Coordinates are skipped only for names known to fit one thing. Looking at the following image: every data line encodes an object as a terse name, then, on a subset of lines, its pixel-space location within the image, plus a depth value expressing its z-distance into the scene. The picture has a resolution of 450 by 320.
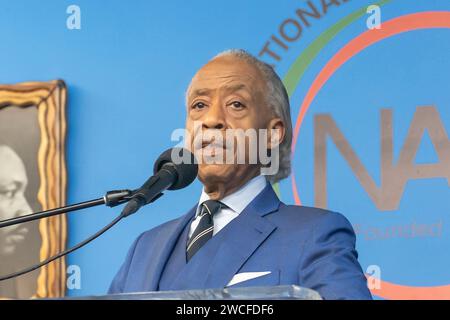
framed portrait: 6.16
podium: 4.77
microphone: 5.25
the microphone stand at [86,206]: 5.22
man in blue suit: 5.42
